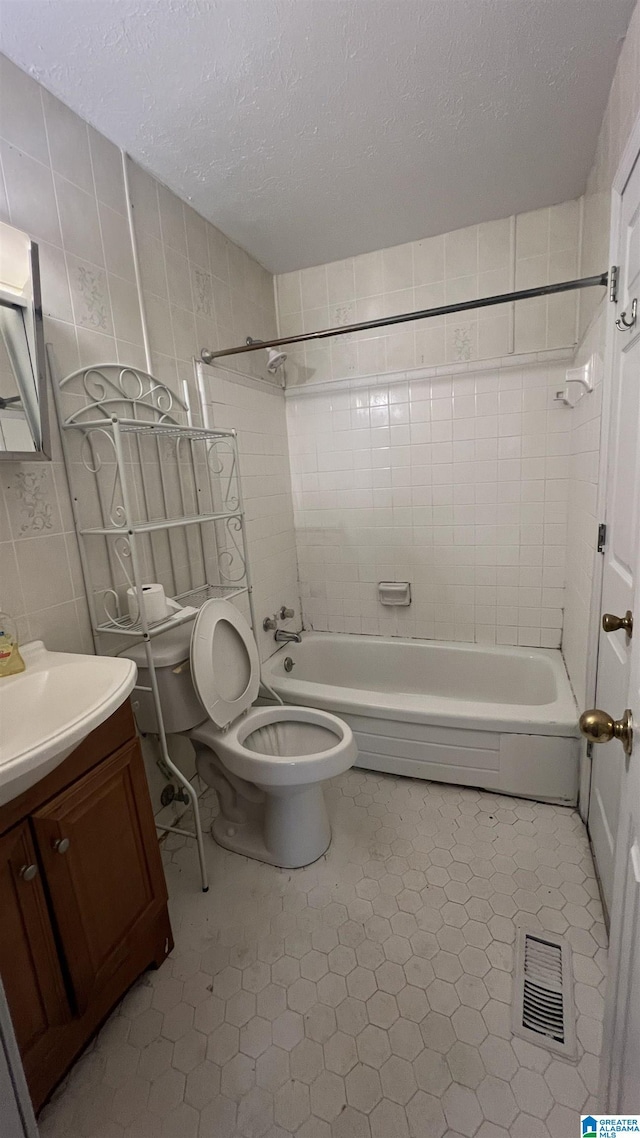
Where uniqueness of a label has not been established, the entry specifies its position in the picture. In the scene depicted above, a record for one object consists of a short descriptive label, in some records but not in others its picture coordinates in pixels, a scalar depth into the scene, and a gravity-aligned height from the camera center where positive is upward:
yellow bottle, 1.11 -0.36
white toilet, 1.48 -0.87
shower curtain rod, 1.38 +0.56
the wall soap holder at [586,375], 1.58 +0.32
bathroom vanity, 0.89 -0.84
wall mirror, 1.15 +0.37
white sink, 0.77 -0.42
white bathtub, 1.78 -1.02
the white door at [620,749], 0.65 -0.52
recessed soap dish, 2.55 -0.62
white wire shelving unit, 1.42 -0.02
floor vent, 1.07 -1.28
